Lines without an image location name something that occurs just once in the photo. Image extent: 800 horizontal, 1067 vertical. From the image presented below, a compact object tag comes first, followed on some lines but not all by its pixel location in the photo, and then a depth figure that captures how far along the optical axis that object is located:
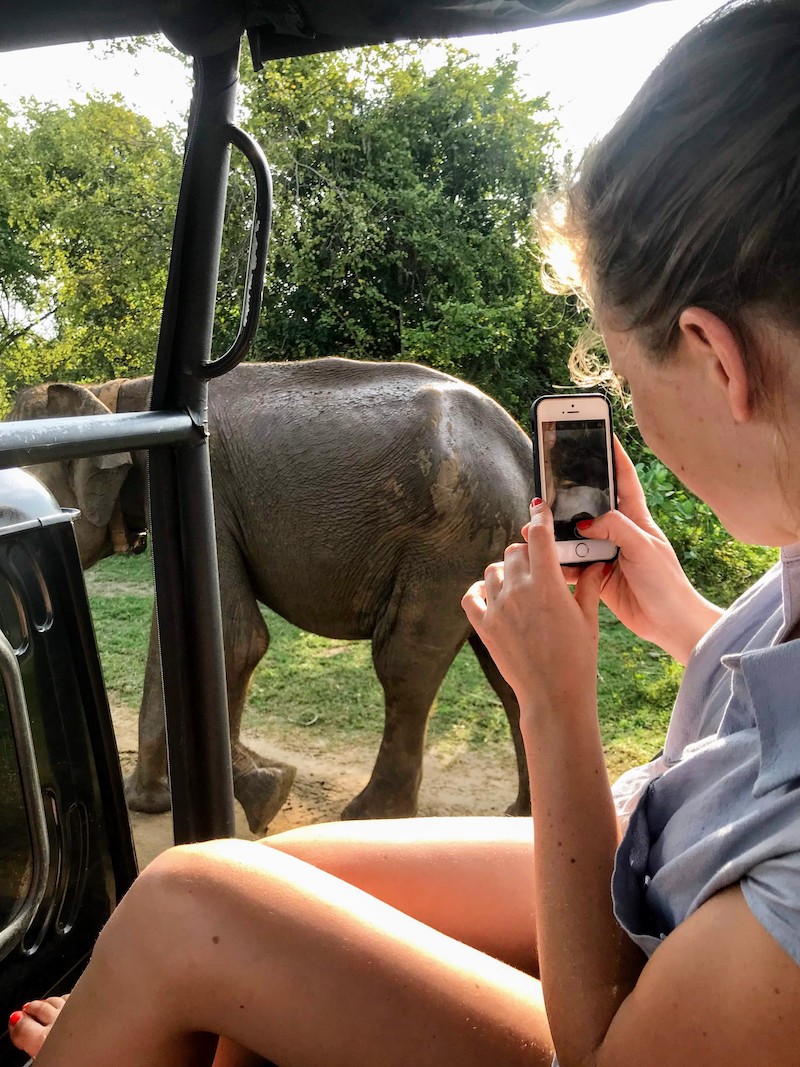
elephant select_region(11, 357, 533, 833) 1.95
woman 0.41
